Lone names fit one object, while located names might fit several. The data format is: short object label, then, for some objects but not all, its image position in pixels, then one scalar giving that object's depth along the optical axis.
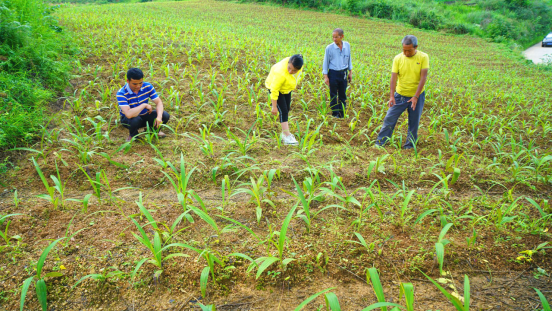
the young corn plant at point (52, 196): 2.33
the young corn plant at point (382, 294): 1.48
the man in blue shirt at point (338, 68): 4.62
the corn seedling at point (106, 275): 1.82
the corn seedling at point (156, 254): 1.87
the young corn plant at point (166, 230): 2.03
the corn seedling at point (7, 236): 2.04
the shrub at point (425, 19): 20.53
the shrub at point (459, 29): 19.61
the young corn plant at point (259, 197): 2.41
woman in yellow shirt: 3.53
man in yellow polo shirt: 3.68
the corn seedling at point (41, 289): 1.56
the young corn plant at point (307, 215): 2.21
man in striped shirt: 3.44
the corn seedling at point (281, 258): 1.85
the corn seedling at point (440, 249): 1.83
